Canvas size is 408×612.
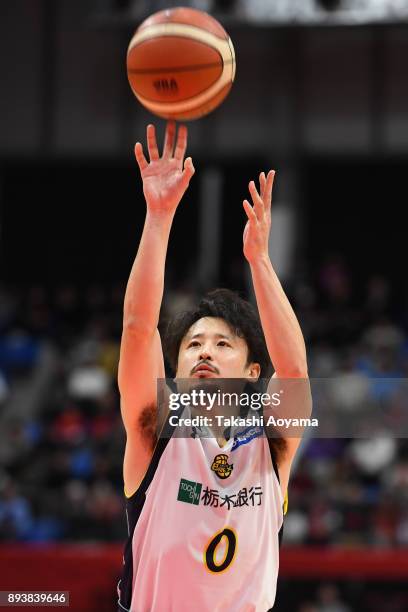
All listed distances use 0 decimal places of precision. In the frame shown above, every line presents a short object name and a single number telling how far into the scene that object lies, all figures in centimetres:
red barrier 1734
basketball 803
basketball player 686
